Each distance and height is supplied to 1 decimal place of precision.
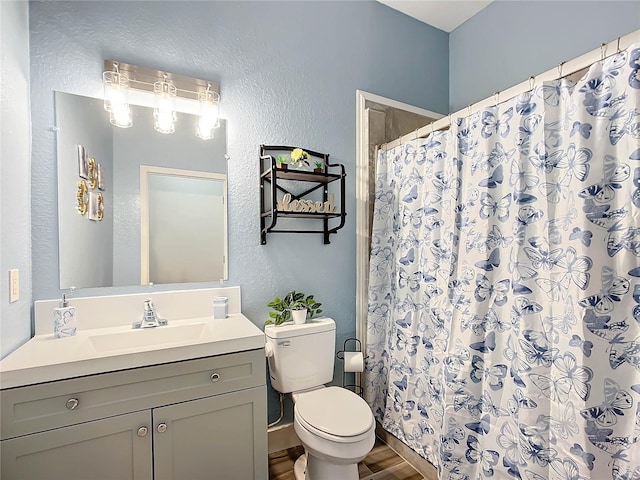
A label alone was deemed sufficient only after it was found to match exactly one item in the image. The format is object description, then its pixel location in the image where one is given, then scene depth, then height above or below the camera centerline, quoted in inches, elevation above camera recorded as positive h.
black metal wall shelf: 72.3 +10.8
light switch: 48.6 -7.3
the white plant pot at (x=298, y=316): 73.2 -18.2
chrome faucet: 60.9 -15.8
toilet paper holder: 85.8 -32.2
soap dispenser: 54.8 -14.4
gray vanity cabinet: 41.7 -27.2
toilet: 55.1 -33.3
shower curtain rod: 41.4 +24.1
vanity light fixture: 60.9 +28.8
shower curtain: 41.2 -7.9
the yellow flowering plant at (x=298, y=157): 74.2 +18.6
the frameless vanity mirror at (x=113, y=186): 58.4 +10.2
